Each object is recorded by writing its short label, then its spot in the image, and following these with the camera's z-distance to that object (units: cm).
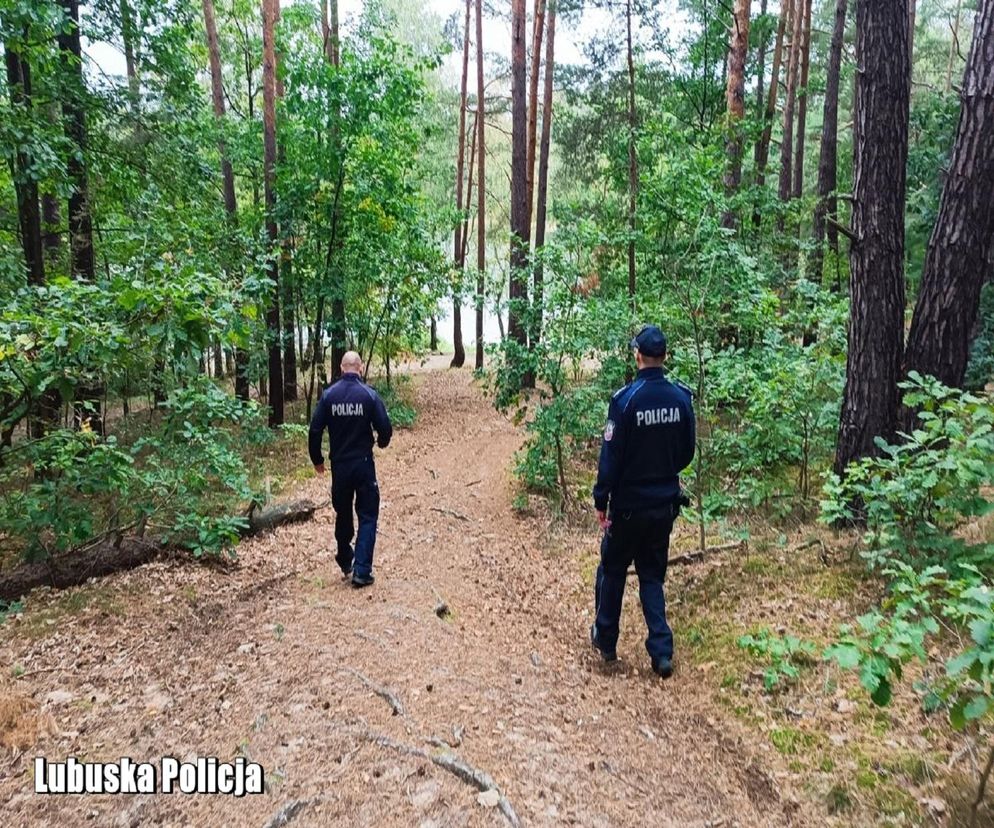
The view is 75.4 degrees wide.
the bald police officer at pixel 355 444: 593
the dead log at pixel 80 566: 574
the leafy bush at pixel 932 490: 337
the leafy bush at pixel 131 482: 538
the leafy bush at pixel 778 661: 394
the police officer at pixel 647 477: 443
